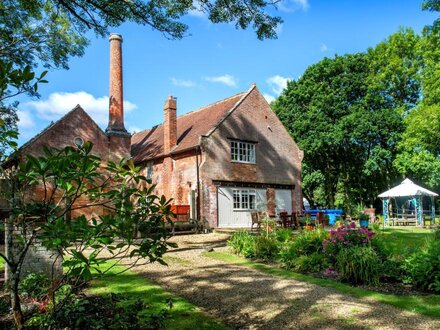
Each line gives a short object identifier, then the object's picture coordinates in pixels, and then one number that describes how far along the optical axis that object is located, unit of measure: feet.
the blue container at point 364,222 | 65.29
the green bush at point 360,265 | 27.32
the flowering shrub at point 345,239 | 30.68
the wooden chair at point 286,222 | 68.95
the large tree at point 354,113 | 122.62
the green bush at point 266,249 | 39.74
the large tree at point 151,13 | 24.41
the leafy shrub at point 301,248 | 35.19
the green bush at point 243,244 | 41.57
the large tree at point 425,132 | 108.17
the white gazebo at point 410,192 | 88.63
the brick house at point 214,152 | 80.43
